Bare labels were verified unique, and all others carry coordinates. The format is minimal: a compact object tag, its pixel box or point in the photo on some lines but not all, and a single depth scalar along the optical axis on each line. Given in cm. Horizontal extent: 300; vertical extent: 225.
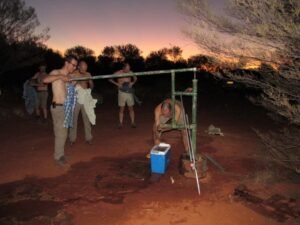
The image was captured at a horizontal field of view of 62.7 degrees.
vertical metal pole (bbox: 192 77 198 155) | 364
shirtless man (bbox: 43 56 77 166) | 419
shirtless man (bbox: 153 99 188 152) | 427
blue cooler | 399
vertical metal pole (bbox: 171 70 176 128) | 373
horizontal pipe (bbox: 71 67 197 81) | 366
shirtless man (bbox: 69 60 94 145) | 508
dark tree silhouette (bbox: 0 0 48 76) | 1004
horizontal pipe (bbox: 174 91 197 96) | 377
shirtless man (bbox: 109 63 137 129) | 620
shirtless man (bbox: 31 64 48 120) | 702
